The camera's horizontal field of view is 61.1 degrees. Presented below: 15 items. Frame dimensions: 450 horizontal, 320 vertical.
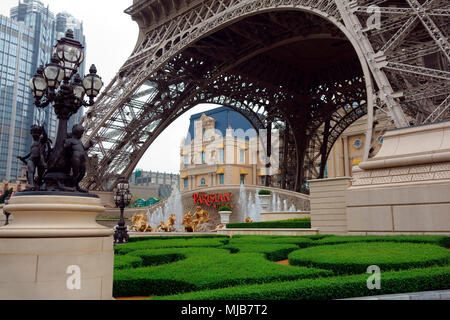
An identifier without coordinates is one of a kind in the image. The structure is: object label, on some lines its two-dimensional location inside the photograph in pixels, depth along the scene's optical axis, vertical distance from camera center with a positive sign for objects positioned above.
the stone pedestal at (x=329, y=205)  13.68 +0.49
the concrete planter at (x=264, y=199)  27.67 +1.34
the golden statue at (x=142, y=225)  24.30 -0.43
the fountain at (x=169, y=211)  33.00 +0.61
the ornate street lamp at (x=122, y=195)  17.64 +1.07
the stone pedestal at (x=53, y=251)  4.42 -0.39
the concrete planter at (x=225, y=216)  28.55 +0.16
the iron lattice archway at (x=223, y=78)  27.78 +12.49
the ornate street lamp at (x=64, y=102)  5.54 +1.95
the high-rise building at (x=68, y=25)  97.81 +51.82
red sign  30.14 +1.58
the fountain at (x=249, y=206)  29.12 +0.93
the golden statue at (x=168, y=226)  24.33 -0.50
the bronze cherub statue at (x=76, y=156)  5.50 +0.89
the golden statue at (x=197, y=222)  24.95 -0.26
